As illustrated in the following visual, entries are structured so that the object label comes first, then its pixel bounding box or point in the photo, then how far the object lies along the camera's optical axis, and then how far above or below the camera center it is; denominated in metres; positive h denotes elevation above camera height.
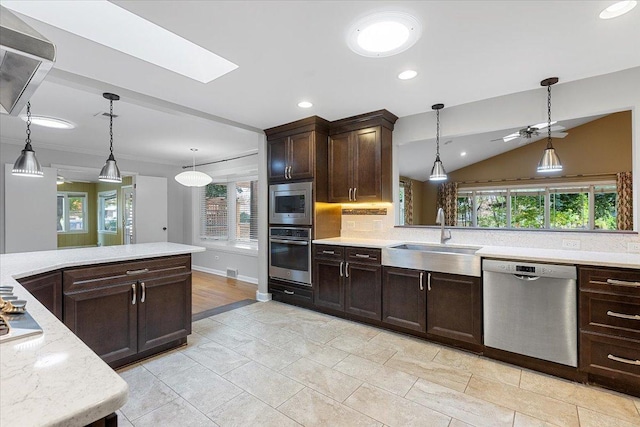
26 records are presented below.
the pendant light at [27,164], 2.51 +0.44
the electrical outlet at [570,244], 2.71 -0.30
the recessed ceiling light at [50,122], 3.58 +1.18
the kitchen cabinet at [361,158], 3.48 +0.67
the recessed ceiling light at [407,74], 2.47 +1.17
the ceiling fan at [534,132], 2.95 +0.85
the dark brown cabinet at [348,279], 3.21 -0.76
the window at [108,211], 8.72 +0.13
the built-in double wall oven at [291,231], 3.75 -0.22
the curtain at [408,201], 3.95 +0.16
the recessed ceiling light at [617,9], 1.67 +1.17
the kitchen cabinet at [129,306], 2.17 -0.73
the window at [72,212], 8.97 +0.12
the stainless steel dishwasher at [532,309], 2.23 -0.78
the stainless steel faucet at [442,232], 3.30 -0.22
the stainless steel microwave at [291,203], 3.75 +0.14
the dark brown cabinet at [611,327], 2.02 -0.82
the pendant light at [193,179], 4.38 +0.54
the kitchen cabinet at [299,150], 3.71 +0.84
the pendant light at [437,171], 3.18 +0.44
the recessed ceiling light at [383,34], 1.79 +1.17
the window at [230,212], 5.76 +0.05
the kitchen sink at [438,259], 2.63 -0.44
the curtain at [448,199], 4.58 +0.21
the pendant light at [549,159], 2.59 +0.46
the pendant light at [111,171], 2.84 +0.43
